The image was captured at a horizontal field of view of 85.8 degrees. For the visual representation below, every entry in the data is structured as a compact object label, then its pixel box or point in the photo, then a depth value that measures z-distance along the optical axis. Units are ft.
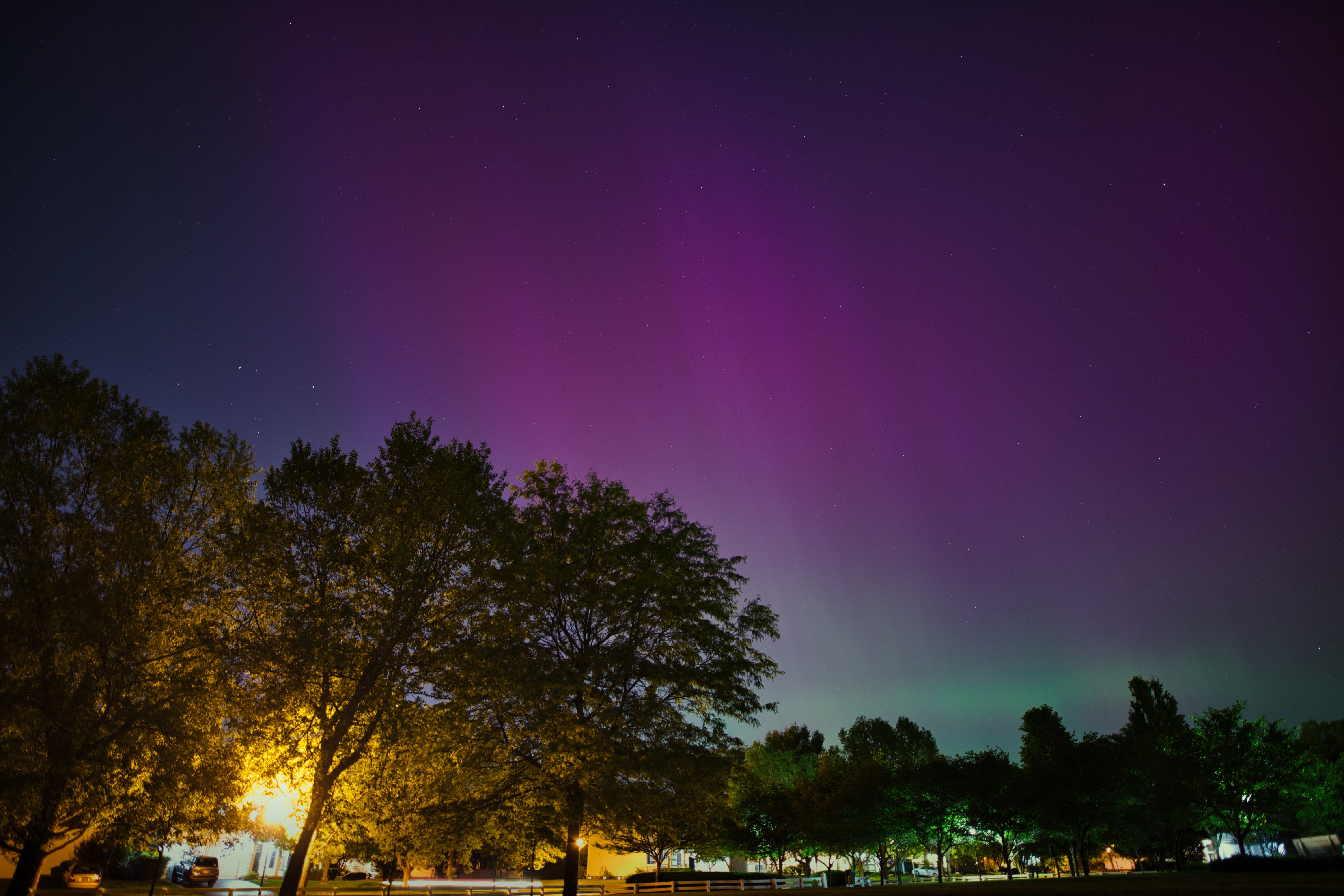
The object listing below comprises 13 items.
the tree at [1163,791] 161.79
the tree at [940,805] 174.81
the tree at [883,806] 178.40
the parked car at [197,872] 154.81
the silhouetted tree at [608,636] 73.87
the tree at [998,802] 171.42
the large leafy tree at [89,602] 60.54
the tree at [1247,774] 155.94
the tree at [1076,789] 169.68
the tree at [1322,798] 173.99
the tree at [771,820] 193.26
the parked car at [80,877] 121.80
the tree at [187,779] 64.08
